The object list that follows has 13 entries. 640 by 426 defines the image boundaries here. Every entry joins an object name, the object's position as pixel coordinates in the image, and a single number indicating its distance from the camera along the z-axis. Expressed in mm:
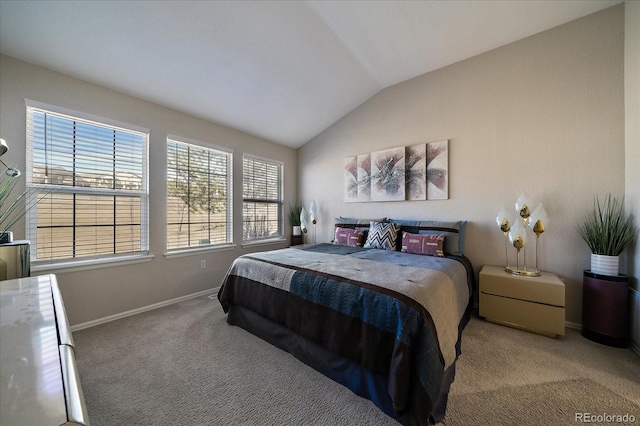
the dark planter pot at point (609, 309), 1989
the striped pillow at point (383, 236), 3025
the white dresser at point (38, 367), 414
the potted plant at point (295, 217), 4395
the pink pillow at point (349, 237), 3277
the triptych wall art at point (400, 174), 3123
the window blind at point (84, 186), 2178
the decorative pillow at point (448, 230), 2782
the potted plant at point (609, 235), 2064
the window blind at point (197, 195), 3072
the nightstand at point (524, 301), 2129
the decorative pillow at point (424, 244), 2711
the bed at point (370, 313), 1278
